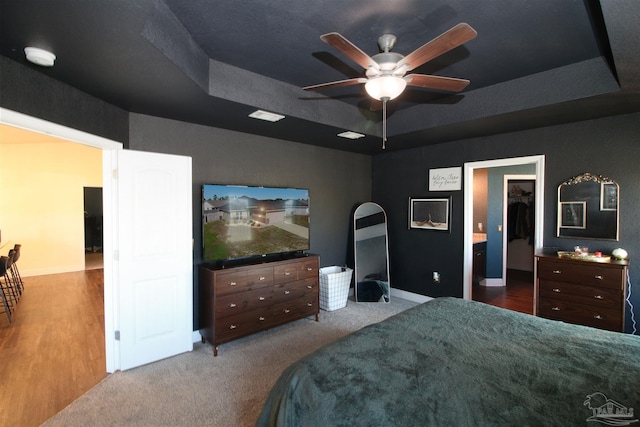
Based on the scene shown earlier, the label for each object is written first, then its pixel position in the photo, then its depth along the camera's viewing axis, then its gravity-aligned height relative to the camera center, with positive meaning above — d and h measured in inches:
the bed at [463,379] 46.5 -30.4
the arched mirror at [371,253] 184.2 -28.7
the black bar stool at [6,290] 147.3 -47.2
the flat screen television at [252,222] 129.8 -6.8
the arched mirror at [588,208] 120.5 -0.7
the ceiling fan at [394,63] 60.4 +33.3
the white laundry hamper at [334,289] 165.8 -45.4
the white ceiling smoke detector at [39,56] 69.2 +35.3
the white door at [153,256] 107.2 -18.2
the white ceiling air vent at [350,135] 151.0 +36.5
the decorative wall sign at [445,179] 166.9 +15.6
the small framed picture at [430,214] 172.2 -4.2
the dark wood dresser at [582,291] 107.5 -31.8
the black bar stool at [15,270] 172.1 -41.4
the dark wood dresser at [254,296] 119.7 -38.5
